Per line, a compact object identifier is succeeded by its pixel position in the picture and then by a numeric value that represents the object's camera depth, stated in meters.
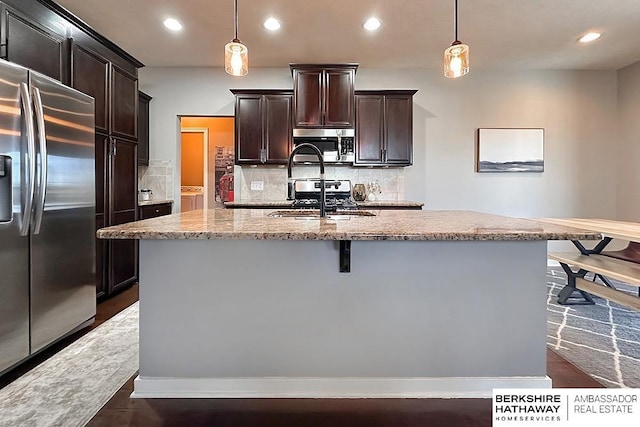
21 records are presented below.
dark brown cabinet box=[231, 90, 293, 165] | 4.56
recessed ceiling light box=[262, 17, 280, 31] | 3.55
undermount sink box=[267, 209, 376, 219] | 2.23
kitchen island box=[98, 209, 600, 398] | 1.86
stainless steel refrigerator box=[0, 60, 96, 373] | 2.04
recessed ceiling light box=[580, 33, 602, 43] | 3.89
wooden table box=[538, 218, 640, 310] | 2.76
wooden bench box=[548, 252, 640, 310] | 2.76
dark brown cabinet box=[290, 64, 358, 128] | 4.39
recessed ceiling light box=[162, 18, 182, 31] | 3.58
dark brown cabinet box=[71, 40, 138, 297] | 3.19
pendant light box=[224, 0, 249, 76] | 2.41
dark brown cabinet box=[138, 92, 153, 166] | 4.70
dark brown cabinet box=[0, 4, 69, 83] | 2.31
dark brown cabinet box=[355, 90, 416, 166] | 4.57
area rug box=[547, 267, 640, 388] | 2.15
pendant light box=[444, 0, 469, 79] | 2.44
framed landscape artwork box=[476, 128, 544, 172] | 5.03
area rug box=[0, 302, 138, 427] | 1.74
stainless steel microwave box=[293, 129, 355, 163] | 4.50
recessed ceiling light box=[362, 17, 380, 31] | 3.54
